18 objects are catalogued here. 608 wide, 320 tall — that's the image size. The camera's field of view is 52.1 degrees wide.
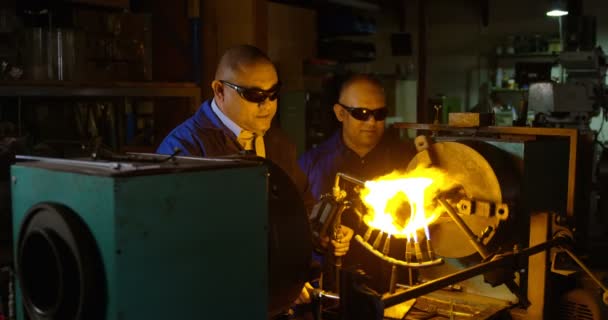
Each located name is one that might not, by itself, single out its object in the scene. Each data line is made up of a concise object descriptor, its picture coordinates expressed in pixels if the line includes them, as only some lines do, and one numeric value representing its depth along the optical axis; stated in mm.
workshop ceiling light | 6797
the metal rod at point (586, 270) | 1686
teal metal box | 961
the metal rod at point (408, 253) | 1634
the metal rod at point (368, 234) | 1668
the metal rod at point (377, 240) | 1677
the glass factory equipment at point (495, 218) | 1637
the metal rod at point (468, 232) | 1648
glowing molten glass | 1596
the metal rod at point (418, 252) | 1614
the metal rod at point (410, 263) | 1558
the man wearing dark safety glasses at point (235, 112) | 2143
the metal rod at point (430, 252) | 1624
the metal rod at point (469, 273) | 1294
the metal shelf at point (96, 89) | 2785
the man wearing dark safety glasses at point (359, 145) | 2654
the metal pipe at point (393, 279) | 1569
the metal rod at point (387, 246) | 1683
